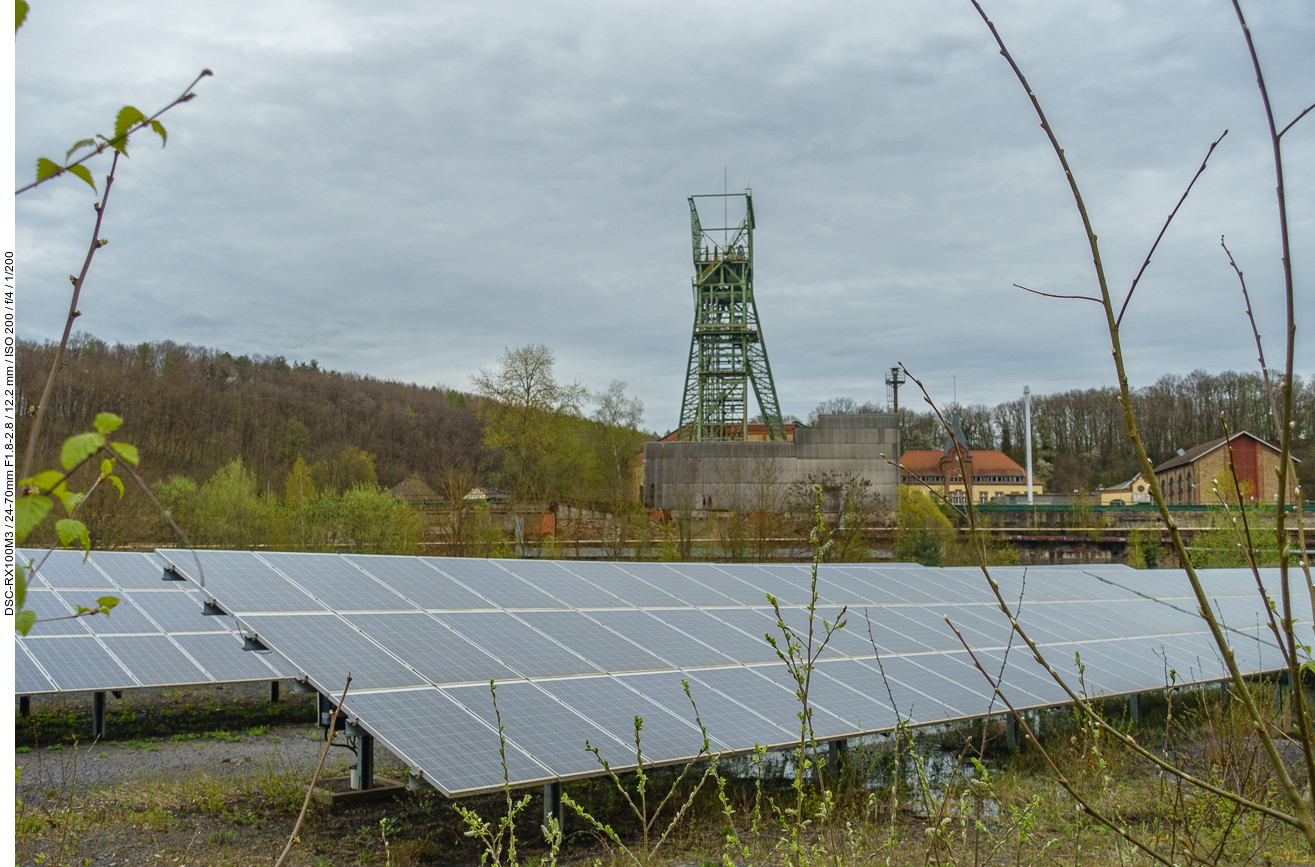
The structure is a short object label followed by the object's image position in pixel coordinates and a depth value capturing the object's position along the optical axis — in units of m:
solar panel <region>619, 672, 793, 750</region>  7.59
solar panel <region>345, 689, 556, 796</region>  6.26
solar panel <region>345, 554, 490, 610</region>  10.08
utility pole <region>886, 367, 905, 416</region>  68.62
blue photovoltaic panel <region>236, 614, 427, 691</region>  7.56
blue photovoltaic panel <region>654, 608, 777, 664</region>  10.08
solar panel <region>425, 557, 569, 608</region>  10.69
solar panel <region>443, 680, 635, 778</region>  6.74
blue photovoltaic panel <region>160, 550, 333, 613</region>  8.88
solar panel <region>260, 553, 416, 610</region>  9.59
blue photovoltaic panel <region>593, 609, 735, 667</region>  9.62
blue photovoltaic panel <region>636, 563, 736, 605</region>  12.27
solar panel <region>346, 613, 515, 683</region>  8.16
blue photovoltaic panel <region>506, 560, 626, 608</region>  11.21
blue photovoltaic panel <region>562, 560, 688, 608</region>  11.80
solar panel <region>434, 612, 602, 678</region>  8.66
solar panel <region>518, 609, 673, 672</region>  9.13
